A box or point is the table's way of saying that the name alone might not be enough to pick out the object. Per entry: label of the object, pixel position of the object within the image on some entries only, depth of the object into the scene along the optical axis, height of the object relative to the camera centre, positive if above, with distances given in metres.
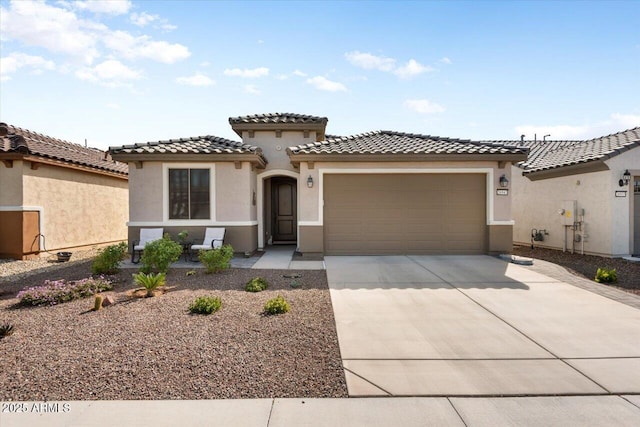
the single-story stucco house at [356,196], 9.97 +0.42
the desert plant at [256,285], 6.38 -1.51
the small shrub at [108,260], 7.63 -1.20
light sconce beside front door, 10.02 +0.96
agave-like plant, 5.99 -1.34
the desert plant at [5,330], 4.23 -1.59
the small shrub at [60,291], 5.57 -1.48
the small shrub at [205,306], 5.10 -1.53
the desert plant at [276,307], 5.07 -1.53
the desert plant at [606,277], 7.14 -1.49
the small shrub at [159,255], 7.04 -1.00
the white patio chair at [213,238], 9.59 -0.86
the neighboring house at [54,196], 10.17 +0.49
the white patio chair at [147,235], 9.71 -0.77
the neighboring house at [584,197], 10.10 +0.44
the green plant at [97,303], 5.27 -1.52
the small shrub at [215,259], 7.80 -1.20
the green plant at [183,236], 9.10 -0.74
